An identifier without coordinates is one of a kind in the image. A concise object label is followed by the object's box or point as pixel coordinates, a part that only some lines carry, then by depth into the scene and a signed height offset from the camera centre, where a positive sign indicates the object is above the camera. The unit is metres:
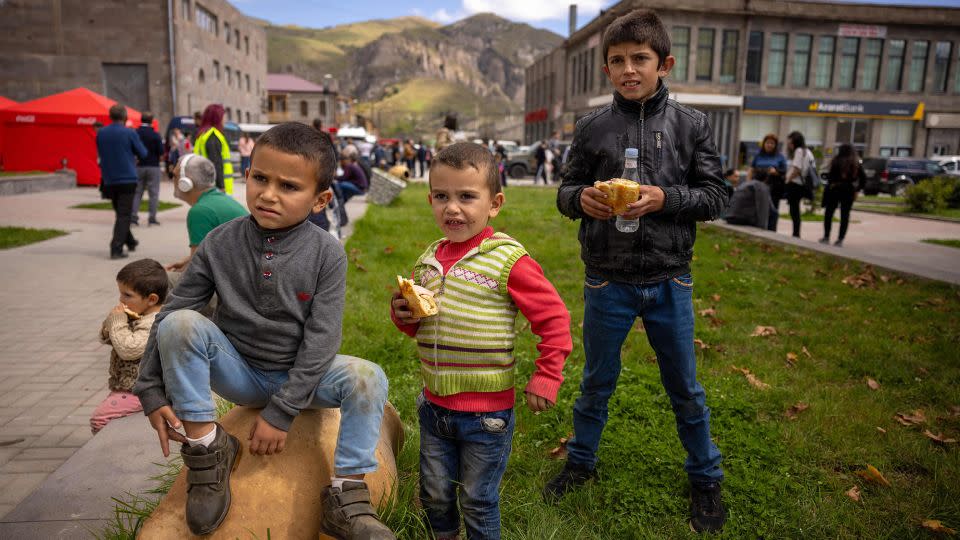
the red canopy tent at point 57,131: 23.75 +0.58
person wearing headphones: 4.89 -0.34
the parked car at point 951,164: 29.85 +0.47
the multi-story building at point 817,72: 46.31 +6.93
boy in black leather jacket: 2.98 -0.26
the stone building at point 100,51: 36.41 +5.24
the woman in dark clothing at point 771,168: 12.93 +0.02
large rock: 2.44 -1.23
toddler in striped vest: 2.53 -0.64
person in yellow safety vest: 8.55 +0.15
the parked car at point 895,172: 29.39 +0.05
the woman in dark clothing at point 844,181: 11.60 -0.17
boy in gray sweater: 2.32 -0.67
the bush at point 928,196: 19.81 -0.63
